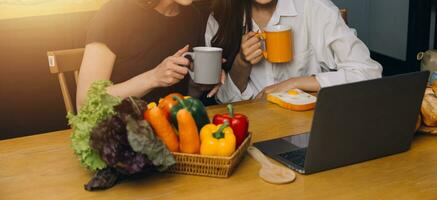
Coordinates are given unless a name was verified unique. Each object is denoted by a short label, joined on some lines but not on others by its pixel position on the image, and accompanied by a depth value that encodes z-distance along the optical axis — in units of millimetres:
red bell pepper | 1461
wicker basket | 1360
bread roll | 1596
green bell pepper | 1431
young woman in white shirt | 2143
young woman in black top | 1986
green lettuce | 1336
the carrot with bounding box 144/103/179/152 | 1369
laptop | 1332
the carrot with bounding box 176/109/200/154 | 1383
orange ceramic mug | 2006
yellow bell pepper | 1377
